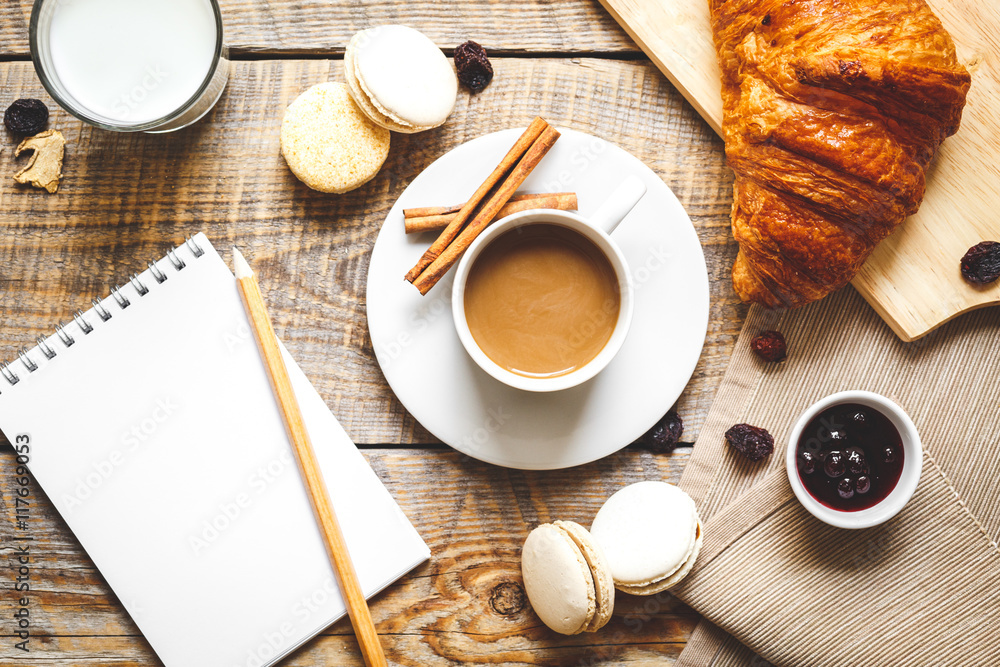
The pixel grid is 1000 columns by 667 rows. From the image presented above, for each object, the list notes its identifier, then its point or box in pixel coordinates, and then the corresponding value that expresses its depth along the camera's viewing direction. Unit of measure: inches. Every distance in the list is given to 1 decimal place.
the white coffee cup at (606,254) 22.2
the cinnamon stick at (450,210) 23.2
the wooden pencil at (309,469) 23.6
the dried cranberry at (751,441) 23.6
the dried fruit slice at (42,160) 24.1
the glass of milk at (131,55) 23.0
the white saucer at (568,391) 23.3
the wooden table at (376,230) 24.2
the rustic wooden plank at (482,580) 24.1
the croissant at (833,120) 21.8
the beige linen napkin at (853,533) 23.4
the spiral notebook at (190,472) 23.6
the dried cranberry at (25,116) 24.0
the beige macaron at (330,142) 23.4
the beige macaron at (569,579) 22.8
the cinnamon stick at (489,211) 23.2
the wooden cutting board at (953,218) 23.3
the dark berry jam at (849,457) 22.9
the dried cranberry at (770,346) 23.8
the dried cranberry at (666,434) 24.0
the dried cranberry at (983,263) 23.0
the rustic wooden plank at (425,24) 24.1
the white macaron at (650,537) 23.0
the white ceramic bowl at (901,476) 22.6
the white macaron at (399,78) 23.1
